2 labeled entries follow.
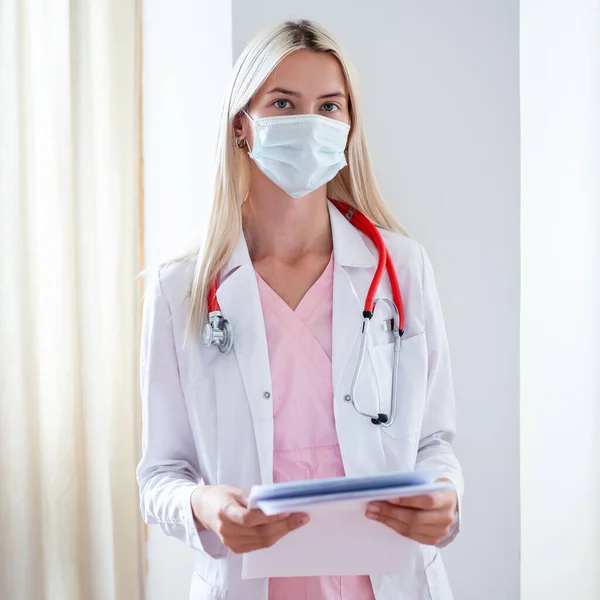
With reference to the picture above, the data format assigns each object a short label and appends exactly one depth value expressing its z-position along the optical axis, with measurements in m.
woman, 1.33
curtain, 1.93
